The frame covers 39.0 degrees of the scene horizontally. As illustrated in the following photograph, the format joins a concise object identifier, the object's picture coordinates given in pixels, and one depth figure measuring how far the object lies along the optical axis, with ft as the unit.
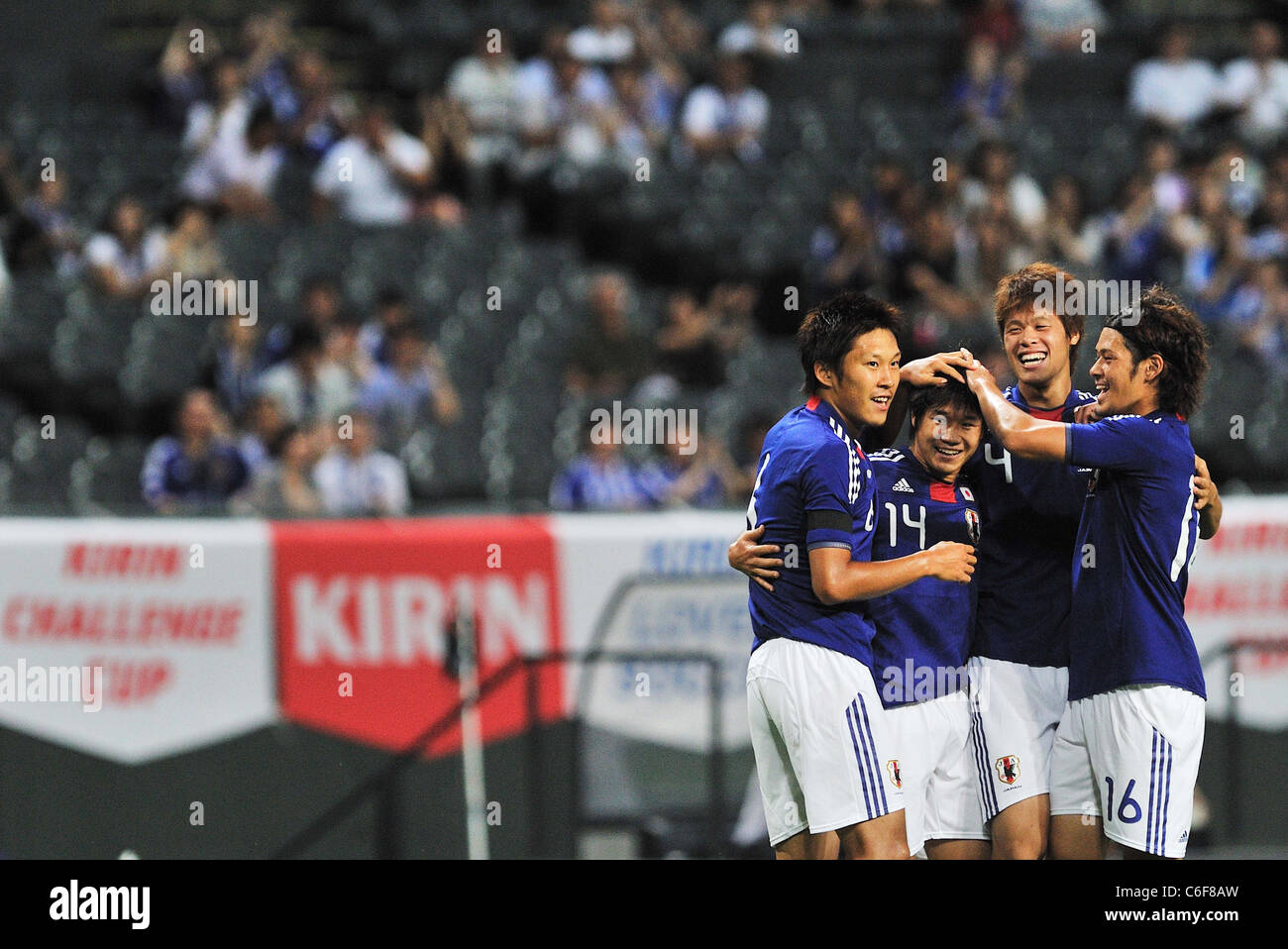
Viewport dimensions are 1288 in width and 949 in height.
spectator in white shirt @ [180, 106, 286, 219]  41.34
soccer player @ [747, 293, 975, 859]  16.74
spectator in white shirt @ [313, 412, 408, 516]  33.40
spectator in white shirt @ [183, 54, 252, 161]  41.73
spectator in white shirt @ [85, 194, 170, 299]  38.81
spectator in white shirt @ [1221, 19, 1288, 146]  45.16
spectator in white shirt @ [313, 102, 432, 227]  41.78
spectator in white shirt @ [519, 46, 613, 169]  42.70
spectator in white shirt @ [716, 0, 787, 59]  45.68
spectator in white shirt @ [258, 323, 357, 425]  35.27
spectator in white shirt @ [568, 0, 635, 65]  43.88
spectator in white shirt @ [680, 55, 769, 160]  43.83
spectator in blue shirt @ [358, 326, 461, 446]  35.96
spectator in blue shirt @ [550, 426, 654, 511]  32.89
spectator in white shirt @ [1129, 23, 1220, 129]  45.83
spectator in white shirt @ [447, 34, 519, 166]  42.86
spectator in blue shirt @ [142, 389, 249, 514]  33.63
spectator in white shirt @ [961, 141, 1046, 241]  40.27
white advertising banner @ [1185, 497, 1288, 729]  29.68
